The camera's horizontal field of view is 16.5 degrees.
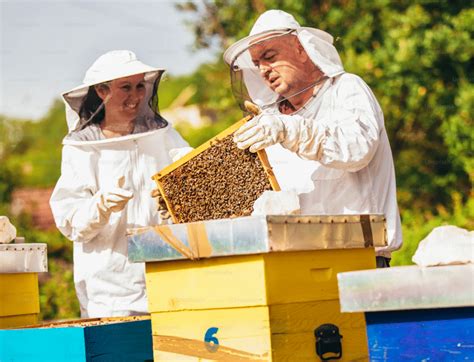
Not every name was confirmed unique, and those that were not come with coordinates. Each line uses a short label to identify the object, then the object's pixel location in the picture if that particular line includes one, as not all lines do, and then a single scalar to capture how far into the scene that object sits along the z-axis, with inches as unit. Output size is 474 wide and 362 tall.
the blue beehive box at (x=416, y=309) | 181.8
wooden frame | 251.6
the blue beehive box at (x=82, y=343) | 242.6
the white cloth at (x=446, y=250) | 190.1
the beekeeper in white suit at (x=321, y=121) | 252.4
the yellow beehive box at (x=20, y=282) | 300.0
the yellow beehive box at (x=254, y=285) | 210.2
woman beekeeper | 325.5
